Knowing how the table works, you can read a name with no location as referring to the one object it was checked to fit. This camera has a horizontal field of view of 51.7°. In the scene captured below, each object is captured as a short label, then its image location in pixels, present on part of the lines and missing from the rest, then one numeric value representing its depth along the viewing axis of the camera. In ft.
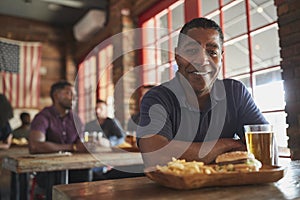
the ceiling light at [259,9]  7.89
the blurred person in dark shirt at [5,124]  10.46
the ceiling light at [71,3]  13.78
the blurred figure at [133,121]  10.28
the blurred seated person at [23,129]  14.71
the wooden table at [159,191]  2.22
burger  2.61
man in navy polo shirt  3.96
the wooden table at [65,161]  5.32
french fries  2.42
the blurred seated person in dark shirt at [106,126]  10.20
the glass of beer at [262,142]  3.24
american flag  17.46
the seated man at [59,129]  7.31
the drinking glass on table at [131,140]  7.49
